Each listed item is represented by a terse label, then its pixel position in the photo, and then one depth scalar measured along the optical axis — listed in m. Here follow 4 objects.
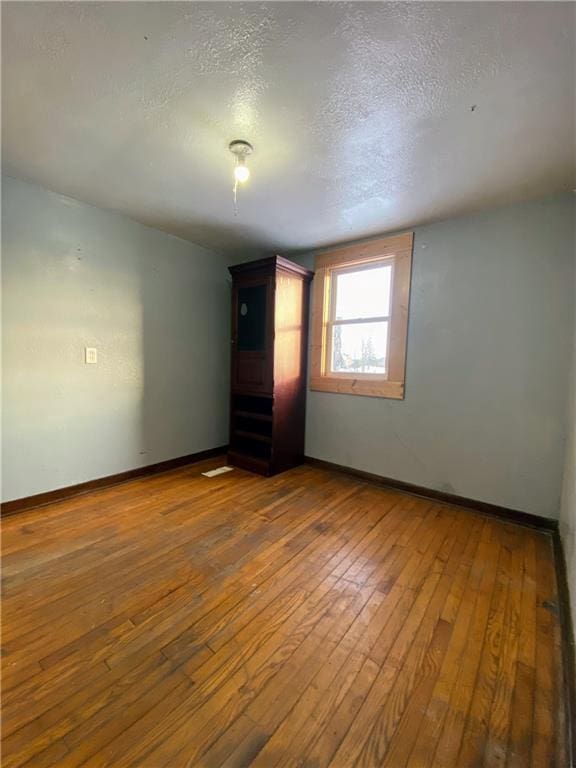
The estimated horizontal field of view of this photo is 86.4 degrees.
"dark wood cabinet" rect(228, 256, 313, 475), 2.99
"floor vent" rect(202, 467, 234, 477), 3.04
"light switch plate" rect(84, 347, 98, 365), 2.51
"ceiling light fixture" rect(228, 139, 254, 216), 1.67
